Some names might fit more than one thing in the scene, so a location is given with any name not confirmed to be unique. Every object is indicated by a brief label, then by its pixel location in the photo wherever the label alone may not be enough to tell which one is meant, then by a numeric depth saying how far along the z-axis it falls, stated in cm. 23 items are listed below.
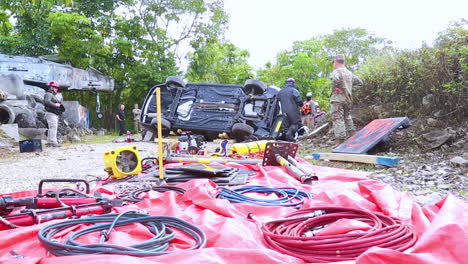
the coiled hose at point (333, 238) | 200
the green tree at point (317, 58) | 3052
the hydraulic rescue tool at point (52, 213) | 259
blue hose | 326
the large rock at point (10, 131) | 1153
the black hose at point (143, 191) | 348
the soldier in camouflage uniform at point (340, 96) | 882
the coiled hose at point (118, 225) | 195
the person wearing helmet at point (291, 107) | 898
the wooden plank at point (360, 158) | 604
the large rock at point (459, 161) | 540
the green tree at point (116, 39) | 2281
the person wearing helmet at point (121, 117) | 2050
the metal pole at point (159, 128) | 380
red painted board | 711
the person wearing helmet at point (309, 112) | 1419
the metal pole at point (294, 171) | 432
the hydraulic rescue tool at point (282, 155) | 500
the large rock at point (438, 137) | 655
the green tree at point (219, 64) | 2683
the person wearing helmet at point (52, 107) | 1090
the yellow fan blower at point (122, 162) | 474
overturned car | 779
